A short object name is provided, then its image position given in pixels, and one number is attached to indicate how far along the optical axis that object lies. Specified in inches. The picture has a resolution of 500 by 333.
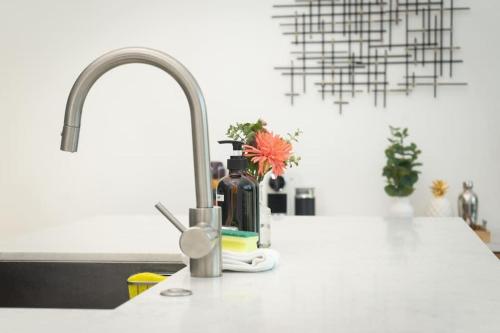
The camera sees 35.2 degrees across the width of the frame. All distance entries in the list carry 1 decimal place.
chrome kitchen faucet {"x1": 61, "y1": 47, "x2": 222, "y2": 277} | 55.4
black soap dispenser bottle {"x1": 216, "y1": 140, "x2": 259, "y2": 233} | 78.2
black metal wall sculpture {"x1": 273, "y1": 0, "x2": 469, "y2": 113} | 193.5
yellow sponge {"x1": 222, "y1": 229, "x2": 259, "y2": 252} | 70.5
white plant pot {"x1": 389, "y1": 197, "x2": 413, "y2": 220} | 185.9
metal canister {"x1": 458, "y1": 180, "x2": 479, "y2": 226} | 184.7
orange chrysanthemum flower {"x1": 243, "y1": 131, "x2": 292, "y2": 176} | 82.5
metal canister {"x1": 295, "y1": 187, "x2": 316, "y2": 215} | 189.2
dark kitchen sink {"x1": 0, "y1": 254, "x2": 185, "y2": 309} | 85.4
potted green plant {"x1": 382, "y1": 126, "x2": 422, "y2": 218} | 185.0
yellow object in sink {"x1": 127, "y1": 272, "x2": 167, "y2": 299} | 72.6
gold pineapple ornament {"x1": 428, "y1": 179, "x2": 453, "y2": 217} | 184.9
